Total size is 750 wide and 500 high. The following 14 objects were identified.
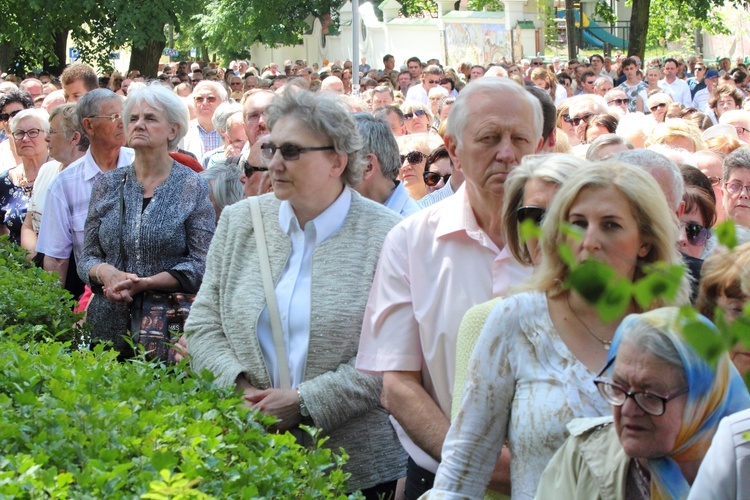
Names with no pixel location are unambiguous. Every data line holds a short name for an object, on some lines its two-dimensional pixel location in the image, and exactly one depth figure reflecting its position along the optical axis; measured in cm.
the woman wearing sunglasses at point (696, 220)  811
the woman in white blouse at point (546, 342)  478
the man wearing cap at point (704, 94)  3390
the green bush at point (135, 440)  473
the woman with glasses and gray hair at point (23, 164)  1359
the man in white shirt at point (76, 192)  1060
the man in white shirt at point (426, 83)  3052
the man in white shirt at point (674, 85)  3364
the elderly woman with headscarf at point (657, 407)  392
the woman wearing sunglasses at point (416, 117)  1885
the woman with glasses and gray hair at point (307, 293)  682
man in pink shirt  601
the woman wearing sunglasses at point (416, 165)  1279
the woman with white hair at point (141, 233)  900
